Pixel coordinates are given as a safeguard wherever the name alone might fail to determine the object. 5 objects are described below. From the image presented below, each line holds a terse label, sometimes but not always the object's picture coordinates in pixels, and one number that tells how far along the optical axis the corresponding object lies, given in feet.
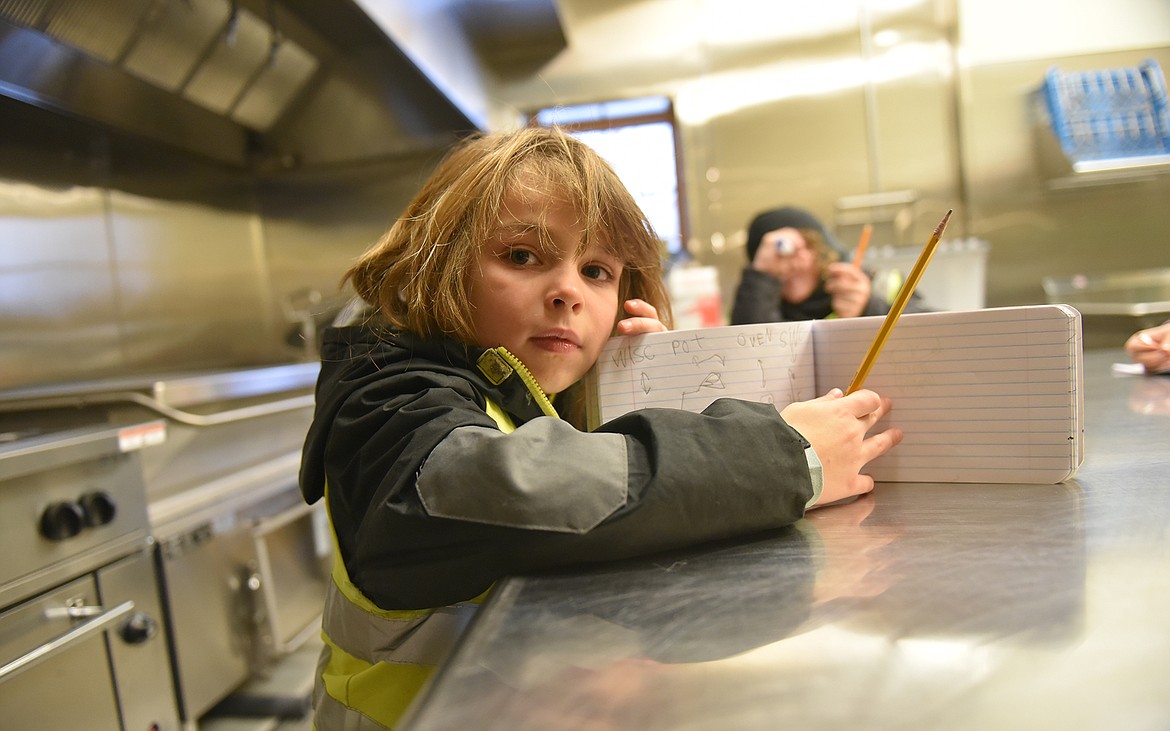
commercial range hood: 4.92
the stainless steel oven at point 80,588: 3.01
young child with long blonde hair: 1.41
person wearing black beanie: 5.82
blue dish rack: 8.39
